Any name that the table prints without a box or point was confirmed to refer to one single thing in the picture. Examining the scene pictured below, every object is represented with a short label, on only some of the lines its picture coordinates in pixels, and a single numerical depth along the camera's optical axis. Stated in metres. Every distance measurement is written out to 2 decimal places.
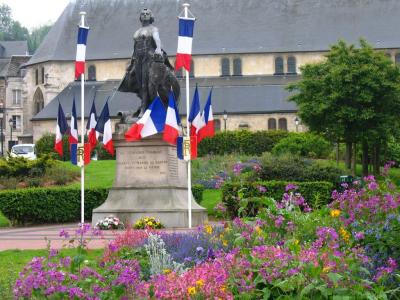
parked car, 49.55
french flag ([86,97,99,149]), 20.86
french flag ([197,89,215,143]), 19.03
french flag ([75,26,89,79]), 21.06
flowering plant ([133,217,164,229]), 17.63
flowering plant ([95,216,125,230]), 18.49
